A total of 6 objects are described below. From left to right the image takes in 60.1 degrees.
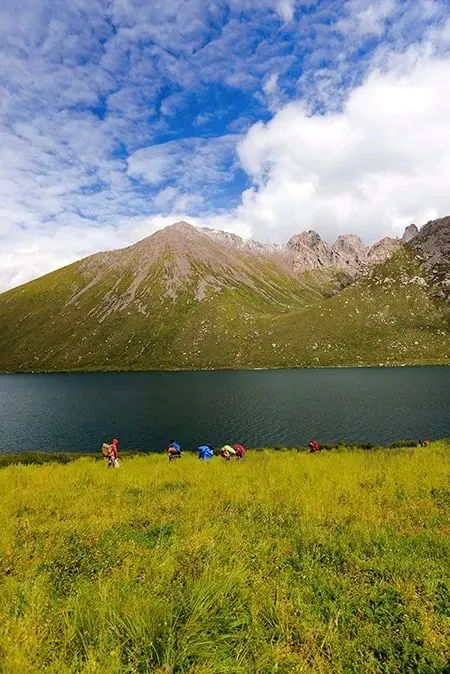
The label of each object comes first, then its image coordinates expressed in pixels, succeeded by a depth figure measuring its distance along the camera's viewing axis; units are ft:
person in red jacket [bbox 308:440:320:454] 119.85
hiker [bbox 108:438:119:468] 96.18
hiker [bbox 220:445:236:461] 100.17
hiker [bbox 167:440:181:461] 105.91
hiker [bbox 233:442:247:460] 102.42
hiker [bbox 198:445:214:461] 99.03
